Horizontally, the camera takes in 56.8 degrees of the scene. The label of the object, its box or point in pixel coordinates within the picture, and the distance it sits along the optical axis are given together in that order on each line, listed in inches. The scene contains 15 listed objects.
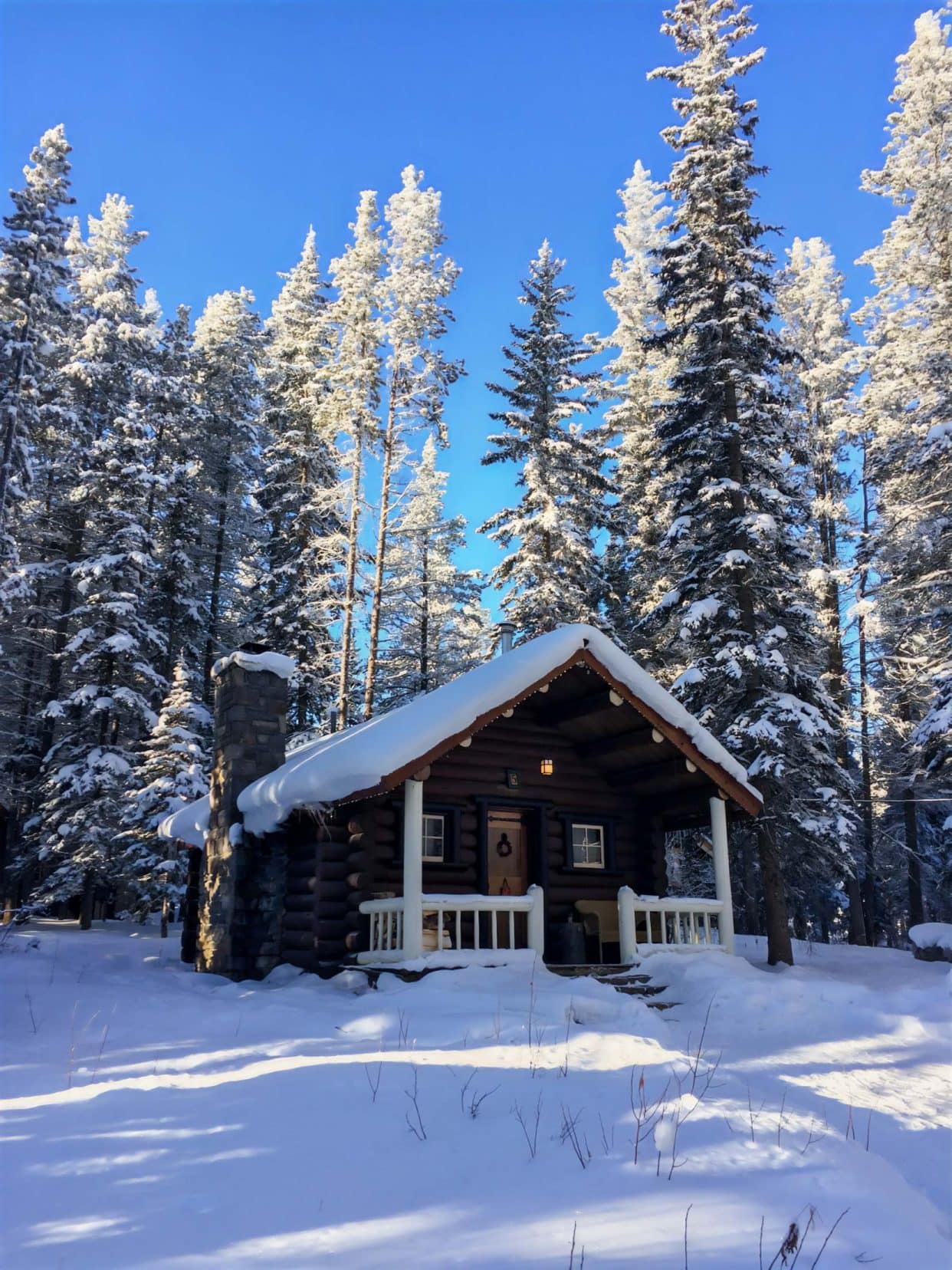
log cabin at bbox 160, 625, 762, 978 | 461.1
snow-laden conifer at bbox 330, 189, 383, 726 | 1034.1
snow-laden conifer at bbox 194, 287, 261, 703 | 1330.0
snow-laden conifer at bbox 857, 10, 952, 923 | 753.0
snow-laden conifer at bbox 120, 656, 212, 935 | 946.1
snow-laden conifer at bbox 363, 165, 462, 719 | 1050.7
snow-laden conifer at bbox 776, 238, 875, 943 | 1032.2
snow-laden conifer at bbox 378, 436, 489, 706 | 1327.5
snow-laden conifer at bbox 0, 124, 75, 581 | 936.3
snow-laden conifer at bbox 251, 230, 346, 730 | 1080.8
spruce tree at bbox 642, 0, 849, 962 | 673.6
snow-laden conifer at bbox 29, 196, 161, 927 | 991.0
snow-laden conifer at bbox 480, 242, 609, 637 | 985.5
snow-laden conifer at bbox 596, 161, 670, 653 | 1141.1
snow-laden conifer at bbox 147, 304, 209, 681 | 1213.7
